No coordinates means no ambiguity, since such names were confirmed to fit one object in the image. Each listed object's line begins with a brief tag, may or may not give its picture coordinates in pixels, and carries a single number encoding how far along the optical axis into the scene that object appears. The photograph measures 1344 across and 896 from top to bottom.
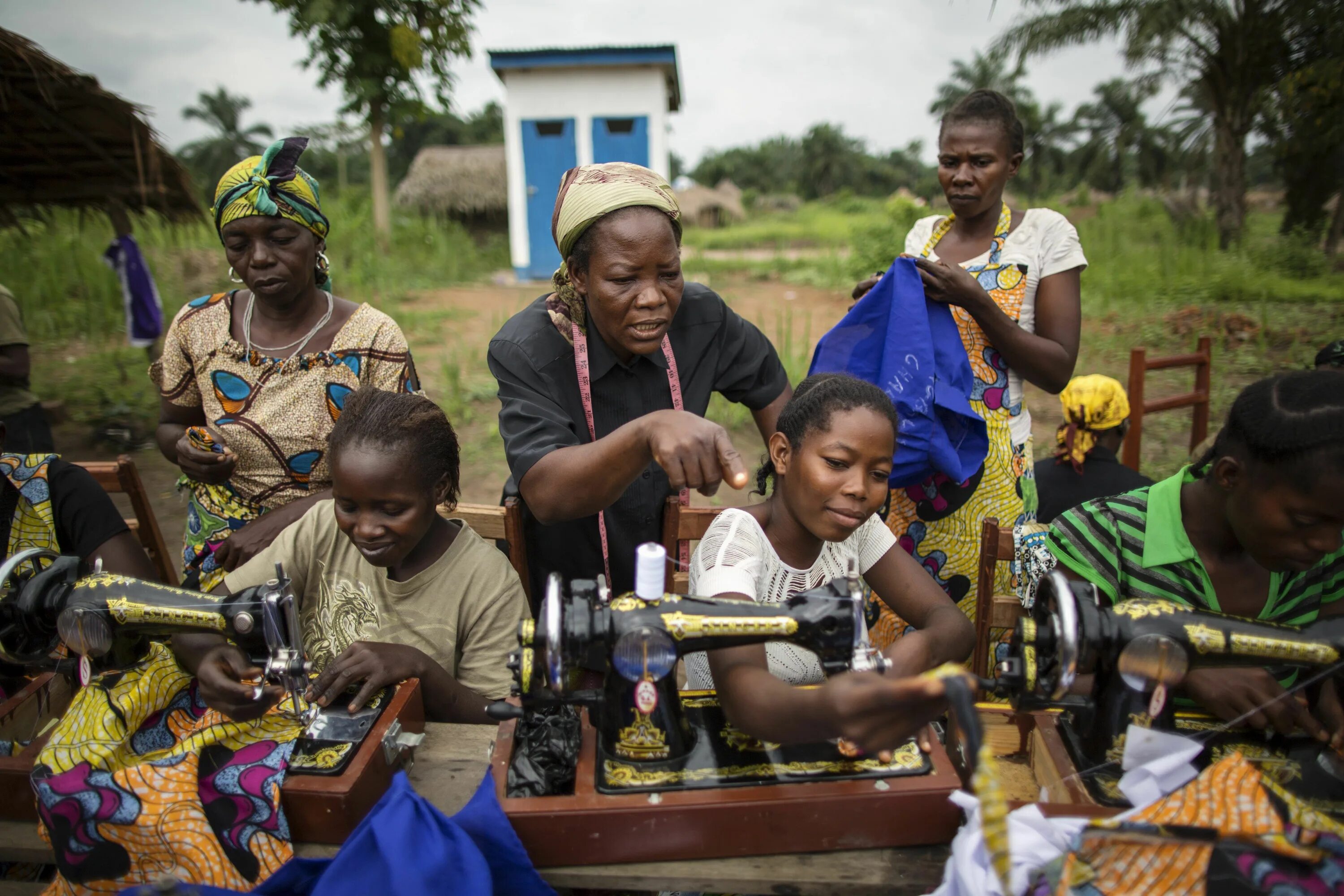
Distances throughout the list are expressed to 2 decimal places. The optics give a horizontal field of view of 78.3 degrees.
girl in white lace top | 1.32
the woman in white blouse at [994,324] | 2.32
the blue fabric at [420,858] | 1.17
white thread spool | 1.27
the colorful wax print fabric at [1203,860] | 1.07
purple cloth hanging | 6.46
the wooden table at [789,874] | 1.26
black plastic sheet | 1.34
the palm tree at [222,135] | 36.03
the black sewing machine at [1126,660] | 1.30
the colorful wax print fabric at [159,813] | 1.32
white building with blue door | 13.85
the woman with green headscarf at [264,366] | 2.09
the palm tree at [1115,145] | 30.80
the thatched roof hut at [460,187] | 17.84
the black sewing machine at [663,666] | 1.30
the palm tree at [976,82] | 32.34
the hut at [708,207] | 24.75
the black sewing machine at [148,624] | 1.46
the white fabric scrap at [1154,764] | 1.22
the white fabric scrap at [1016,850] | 1.11
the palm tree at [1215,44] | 11.14
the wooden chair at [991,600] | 1.94
